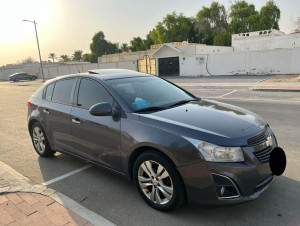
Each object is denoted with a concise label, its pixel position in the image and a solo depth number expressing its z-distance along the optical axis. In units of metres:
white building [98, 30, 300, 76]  23.81
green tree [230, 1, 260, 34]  56.72
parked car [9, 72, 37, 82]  43.34
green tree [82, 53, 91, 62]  86.38
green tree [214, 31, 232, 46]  52.25
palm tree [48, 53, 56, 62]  117.19
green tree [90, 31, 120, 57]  83.75
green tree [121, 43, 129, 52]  90.94
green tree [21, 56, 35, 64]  105.10
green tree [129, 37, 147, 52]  78.29
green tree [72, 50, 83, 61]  109.19
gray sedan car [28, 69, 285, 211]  2.71
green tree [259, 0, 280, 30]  55.28
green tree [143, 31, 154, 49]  76.66
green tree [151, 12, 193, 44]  66.94
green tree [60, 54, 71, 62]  111.50
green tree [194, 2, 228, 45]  63.08
